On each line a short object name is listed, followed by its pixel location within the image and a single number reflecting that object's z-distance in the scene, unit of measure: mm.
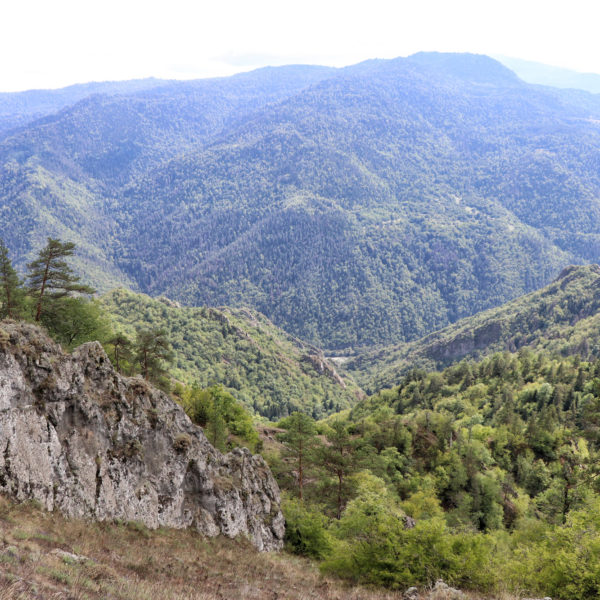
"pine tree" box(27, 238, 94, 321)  34156
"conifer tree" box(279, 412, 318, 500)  41000
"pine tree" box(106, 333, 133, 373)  39750
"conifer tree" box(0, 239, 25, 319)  33125
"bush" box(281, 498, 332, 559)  32062
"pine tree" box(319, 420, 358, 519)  38031
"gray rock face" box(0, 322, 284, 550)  19359
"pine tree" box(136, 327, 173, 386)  42188
